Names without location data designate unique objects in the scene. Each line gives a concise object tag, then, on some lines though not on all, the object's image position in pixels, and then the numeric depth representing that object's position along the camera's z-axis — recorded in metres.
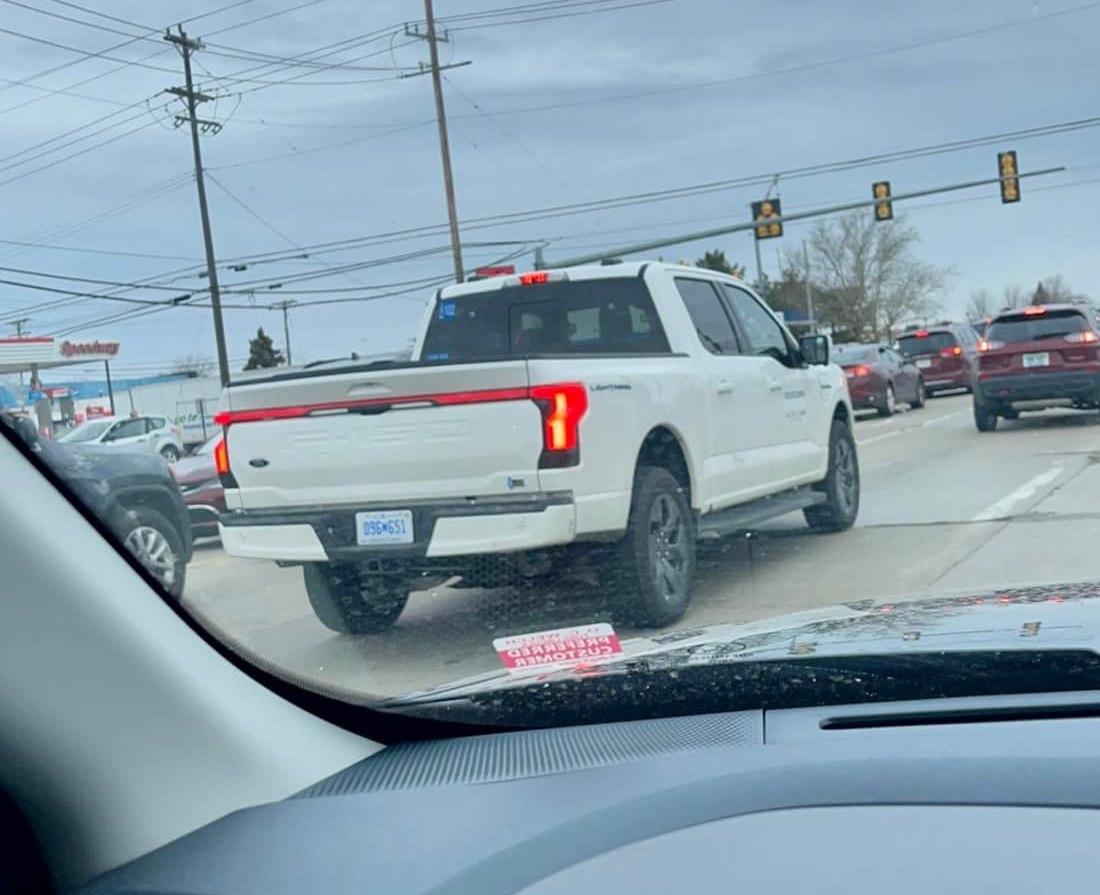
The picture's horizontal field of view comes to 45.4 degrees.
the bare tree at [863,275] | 19.08
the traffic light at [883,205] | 22.00
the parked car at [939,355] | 28.72
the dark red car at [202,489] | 3.81
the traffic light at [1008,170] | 17.14
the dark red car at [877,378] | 24.53
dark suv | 2.29
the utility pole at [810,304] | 16.14
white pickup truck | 5.52
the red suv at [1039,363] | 17.19
